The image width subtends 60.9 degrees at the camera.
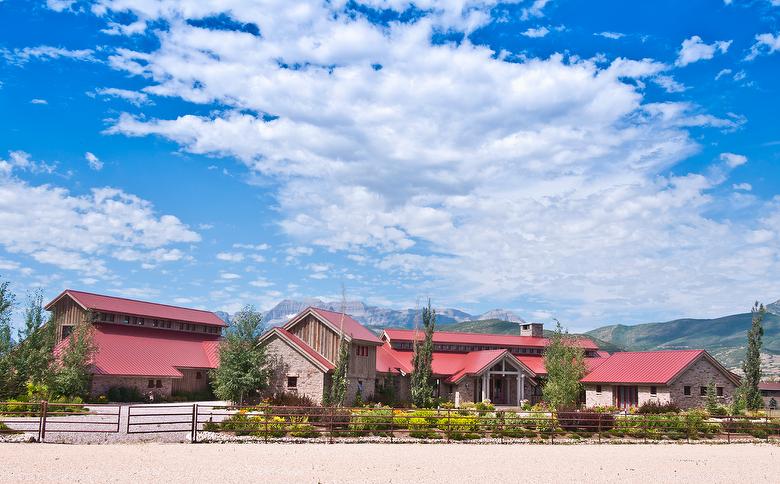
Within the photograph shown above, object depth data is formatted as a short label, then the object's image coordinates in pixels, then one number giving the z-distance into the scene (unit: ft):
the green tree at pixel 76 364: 140.15
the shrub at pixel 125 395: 151.94
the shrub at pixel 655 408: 151.84
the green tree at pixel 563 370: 146.41
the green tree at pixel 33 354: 129.80
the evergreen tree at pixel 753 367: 171.53
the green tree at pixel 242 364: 142.72
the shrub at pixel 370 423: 99.04
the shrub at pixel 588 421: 110.52
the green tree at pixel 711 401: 157.57
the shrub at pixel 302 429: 95.84
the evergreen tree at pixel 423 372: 164.14
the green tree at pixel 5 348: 124.36
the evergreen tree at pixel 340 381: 131.23
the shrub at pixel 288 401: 130.31
